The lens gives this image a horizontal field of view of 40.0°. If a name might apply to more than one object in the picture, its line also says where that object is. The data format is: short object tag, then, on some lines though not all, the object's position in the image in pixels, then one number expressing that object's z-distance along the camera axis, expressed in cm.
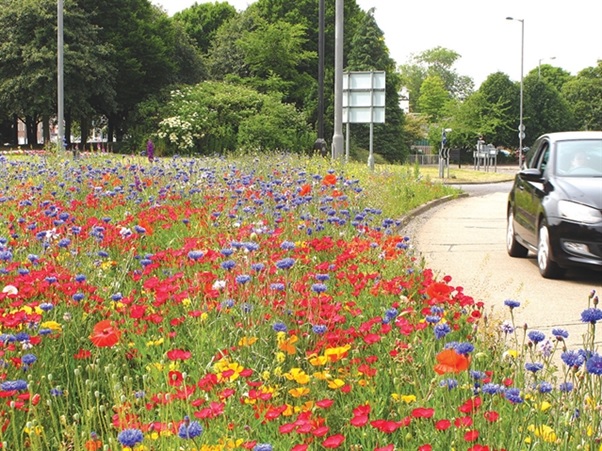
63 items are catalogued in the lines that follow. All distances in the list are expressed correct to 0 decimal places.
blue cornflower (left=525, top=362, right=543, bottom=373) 282
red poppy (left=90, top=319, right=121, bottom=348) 314
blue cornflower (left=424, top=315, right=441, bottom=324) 355
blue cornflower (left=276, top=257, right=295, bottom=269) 399
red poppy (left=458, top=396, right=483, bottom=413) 271
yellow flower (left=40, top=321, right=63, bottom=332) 349
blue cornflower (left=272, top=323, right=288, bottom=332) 332
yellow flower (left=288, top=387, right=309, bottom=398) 276
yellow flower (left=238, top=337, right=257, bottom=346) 340
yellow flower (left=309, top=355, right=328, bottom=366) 309
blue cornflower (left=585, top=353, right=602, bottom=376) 255
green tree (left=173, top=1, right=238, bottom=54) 7569
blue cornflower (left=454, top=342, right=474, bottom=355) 279
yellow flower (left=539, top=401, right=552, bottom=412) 289
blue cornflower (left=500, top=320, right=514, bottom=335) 355
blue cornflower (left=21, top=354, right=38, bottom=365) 296
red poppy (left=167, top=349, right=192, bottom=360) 309
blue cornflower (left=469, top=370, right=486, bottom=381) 288
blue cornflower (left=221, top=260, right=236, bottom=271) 405
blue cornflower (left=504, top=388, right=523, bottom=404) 254
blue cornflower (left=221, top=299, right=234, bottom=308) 382
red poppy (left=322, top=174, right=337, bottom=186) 921
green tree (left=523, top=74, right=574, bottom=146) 7856
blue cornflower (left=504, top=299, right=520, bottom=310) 350
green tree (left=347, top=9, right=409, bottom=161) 6047
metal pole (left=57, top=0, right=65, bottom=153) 2492
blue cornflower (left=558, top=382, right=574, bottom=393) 278
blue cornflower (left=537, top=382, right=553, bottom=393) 277
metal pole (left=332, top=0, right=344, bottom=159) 2025
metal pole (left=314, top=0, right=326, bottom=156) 2269
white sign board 2217
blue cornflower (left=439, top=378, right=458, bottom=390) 285
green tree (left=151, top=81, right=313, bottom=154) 4012
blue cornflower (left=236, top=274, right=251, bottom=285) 373
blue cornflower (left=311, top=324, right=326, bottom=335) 340
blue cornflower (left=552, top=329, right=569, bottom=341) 305
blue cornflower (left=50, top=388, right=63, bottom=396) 302
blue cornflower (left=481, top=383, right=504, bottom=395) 270
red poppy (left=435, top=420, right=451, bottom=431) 244
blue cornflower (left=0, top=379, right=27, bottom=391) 275
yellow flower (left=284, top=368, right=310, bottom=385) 286
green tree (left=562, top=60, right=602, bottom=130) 9188
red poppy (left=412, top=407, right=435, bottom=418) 253
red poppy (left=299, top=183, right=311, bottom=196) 816
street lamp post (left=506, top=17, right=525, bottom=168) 5819
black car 859
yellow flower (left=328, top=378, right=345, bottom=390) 286
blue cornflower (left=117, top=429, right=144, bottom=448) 204
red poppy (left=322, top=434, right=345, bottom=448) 234
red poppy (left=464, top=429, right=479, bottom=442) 246
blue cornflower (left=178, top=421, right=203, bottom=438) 215
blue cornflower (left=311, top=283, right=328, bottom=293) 384
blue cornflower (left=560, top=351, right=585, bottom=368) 274
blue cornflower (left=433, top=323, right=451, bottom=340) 314
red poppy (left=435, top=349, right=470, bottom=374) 266
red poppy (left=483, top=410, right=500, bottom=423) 263
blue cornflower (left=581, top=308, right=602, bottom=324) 287
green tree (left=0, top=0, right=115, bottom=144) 4500
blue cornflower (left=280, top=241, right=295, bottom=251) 485
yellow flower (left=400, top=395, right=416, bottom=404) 282
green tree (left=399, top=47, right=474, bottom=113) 11812
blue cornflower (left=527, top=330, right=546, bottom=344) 304
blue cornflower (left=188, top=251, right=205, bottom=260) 443
